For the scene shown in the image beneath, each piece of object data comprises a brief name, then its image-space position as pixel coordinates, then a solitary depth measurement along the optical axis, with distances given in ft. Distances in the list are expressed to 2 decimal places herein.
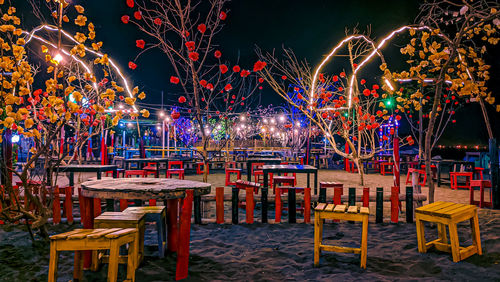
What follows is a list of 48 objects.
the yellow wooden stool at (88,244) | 8.70
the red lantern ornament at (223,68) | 23.16
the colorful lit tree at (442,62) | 15.67
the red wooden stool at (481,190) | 22.04
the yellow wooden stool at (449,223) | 12.02
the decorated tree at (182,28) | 21.24
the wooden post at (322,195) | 17.94
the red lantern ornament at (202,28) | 21.25
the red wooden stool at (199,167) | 47.62
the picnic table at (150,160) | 32.04
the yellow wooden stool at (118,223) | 11.07
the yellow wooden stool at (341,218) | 11.71
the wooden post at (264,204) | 18.15
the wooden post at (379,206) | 17.29
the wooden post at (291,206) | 18.02
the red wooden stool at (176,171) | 32.45
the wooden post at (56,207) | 17.49
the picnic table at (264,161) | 32.69
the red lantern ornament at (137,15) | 19.60
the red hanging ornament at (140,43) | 19.86
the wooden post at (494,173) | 21.18
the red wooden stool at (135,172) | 27.60
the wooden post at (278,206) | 18.06
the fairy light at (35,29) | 14.59
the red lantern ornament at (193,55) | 20.41
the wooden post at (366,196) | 17.75
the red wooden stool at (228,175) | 31.89
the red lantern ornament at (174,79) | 22.26
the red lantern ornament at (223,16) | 22.00
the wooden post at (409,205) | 18.02
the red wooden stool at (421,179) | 34.38
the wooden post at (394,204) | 17.66
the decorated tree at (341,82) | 29.60
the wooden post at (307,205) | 17.72
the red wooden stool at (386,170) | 45.73
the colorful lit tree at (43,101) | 12.08
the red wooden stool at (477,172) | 32.85
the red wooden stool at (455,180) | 30.33
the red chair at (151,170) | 30.97
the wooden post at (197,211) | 17.61
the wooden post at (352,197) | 17.63
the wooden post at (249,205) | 17.44
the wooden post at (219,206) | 17.65
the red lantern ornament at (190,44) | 20.28
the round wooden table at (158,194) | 10.89
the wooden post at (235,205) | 17.66
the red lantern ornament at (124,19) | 19.35
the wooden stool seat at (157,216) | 12.24
